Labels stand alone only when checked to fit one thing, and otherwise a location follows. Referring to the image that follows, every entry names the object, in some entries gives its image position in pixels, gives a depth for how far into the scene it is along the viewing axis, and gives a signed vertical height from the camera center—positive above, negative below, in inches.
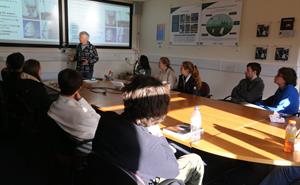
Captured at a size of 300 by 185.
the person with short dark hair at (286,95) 111.8 -17.1
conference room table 62.0 -22.4
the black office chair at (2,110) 131.3 -32.1
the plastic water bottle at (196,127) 69.9 -20.7
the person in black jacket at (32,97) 104.0 -20.3
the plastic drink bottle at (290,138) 63.3 -19.9
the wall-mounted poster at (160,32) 236.5 +18.6
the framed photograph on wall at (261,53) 166.8 +1.6
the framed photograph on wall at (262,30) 164.9 +16.2
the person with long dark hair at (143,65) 204.1 -10.4
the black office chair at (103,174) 46.0 -23.0
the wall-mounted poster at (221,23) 180.5 +23.1
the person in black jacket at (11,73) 120.9 -12.5
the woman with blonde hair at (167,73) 164.6 -12.9
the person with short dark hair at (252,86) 141.3 -16.8
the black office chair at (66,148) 72.9 -28.2
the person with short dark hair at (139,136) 47.9 -15.9
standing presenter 202.8 -3.9
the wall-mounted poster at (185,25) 207.6 +23.6
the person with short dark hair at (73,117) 76.9 -20.0
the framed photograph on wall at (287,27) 152.6 +17.4
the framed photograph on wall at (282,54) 156.2 +1.3
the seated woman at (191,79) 143.3 -14.2
